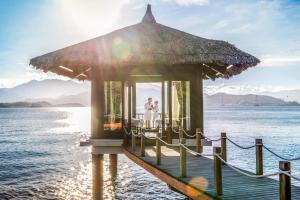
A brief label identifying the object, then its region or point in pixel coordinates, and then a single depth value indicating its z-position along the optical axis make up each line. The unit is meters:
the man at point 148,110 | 15.43
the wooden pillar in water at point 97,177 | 13.13
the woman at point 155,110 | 15.53
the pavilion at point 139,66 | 11.77
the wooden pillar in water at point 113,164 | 18.14
